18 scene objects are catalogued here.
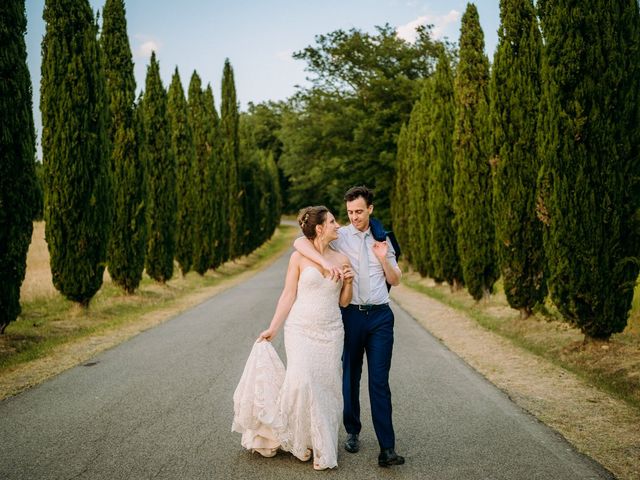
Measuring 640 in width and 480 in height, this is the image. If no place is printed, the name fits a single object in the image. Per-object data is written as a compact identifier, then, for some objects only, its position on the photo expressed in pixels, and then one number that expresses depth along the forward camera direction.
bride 4.59
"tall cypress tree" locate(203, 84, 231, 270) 29.53
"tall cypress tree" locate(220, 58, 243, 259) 35.47
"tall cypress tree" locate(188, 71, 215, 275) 27.59
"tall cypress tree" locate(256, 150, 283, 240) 57.25
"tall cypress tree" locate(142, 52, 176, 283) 21.42
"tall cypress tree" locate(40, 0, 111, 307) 13.75
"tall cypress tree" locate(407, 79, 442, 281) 22.58
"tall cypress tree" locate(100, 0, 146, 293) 17.83
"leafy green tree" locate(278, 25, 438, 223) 33.84
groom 4.64
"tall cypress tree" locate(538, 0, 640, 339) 8.35
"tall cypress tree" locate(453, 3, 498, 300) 15.36
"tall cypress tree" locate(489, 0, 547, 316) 12.09
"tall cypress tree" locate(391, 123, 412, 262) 28.42
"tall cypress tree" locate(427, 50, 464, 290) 18.97
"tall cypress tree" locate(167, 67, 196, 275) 26.20
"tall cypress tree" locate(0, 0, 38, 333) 10.14
